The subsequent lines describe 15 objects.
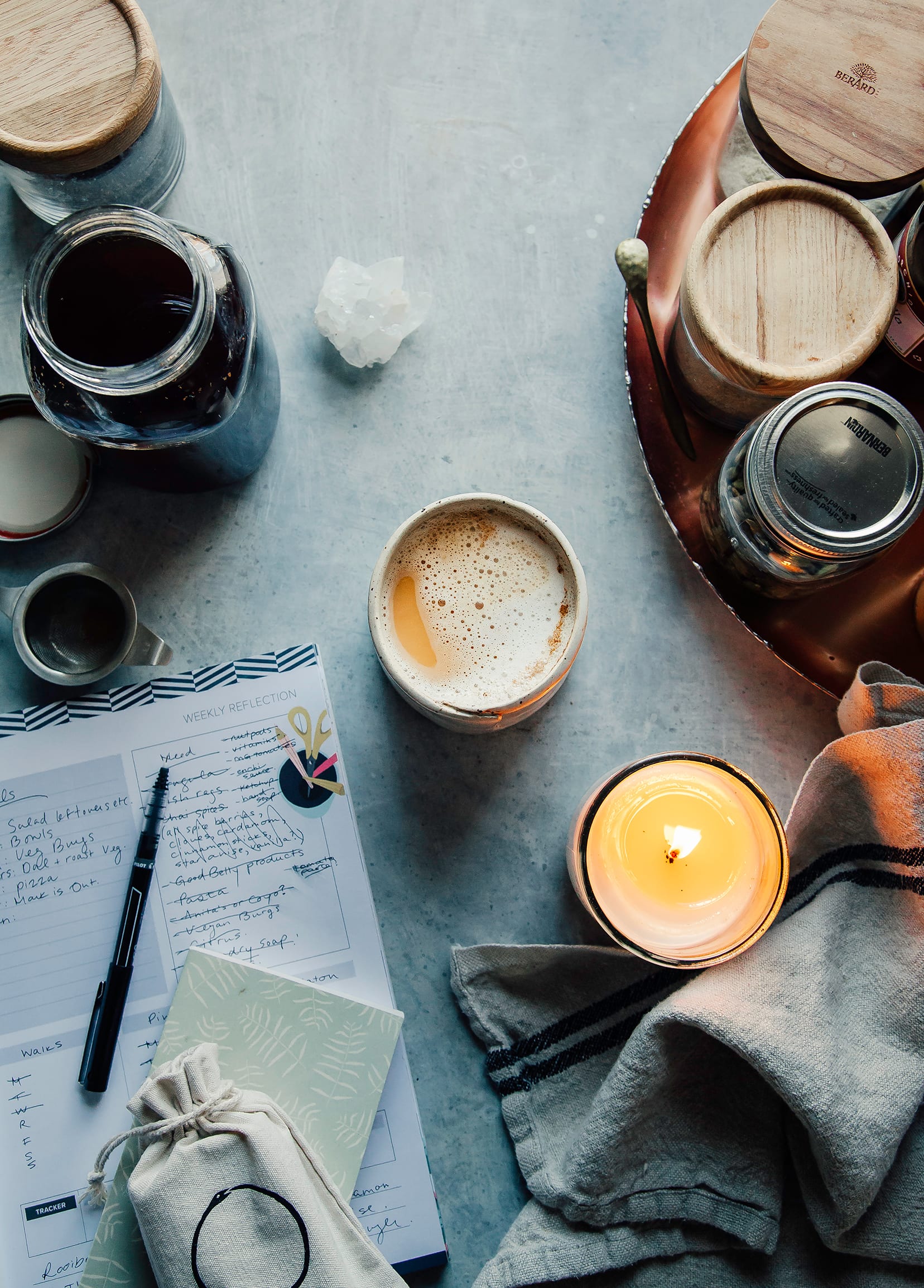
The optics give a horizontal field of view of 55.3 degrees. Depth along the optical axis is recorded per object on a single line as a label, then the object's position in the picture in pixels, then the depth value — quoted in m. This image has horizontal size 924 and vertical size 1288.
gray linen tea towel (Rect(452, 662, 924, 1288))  0.66
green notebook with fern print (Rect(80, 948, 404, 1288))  0.73
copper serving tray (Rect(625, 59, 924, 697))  0.73
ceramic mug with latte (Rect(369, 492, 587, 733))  0.68
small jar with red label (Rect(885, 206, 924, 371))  0.65
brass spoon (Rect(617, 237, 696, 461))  0.71
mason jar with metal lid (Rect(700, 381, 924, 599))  0.63
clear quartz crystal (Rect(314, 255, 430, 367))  0.78
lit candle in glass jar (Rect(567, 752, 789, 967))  0.68
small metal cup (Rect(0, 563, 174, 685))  0.74
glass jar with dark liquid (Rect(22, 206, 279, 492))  0.60
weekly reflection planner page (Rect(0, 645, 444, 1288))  0.73
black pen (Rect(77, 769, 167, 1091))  0.73
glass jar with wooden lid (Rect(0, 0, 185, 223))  0.67
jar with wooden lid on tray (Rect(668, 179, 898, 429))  0.66
